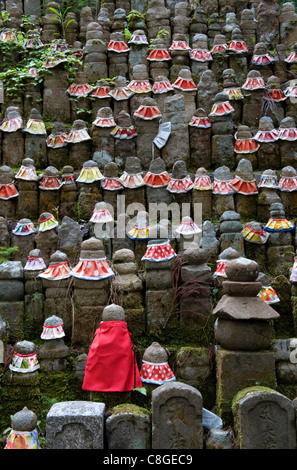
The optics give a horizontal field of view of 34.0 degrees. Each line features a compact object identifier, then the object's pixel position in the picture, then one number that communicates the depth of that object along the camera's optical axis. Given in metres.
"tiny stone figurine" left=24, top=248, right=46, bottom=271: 5.04
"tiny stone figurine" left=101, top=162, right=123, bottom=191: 6.69
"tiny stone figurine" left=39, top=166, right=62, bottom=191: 6.70
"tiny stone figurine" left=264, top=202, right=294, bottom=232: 5.89
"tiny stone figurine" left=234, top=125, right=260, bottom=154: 7.21
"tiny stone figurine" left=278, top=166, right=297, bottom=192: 6.55
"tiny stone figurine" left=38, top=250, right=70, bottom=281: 4.89
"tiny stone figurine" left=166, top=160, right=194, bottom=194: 6.61
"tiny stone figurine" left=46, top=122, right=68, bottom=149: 7.40
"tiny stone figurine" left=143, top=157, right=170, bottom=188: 6.68
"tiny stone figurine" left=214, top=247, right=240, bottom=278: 5.07
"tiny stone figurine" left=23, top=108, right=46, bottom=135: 7.29
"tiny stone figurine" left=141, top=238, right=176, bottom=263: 4.85
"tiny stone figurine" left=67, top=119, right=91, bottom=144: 7.33
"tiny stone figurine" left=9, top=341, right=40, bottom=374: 4.28
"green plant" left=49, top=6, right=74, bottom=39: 9.95
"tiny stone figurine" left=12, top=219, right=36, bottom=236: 5.92
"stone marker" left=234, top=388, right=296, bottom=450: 3.46
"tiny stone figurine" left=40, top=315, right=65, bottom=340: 4.48
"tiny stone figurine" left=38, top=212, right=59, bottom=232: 5.86
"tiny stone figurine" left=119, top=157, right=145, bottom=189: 6.69
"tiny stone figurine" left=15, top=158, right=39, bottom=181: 6.74
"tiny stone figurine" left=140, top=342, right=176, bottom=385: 4.23
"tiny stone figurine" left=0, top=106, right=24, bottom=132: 7.34
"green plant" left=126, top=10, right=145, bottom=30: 9.63
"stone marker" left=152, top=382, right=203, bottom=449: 3.50
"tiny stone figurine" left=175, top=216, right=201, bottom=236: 5.63
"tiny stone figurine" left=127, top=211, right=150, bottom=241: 5.77
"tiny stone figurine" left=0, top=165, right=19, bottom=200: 6.73
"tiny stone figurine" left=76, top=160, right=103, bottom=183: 6.67
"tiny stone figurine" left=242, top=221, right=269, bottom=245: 5.88
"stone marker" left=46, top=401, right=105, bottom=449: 3.42
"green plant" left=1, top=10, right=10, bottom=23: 10.14
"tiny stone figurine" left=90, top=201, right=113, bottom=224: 6.04
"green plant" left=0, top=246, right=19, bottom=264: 5.65
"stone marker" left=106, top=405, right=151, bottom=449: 3.50
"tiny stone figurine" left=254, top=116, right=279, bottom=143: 7.19
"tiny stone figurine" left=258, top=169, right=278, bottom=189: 6.56
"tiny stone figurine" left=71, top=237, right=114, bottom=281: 4.62
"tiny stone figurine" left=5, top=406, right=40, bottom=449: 3.40
